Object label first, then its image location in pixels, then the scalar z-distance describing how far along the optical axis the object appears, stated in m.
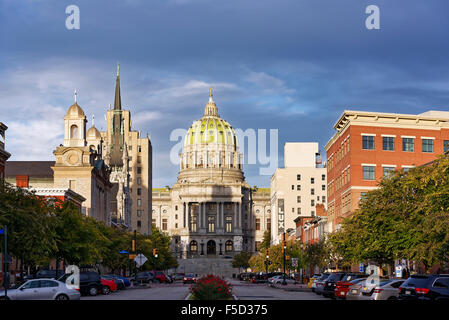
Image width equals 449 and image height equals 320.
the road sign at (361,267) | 77.84
